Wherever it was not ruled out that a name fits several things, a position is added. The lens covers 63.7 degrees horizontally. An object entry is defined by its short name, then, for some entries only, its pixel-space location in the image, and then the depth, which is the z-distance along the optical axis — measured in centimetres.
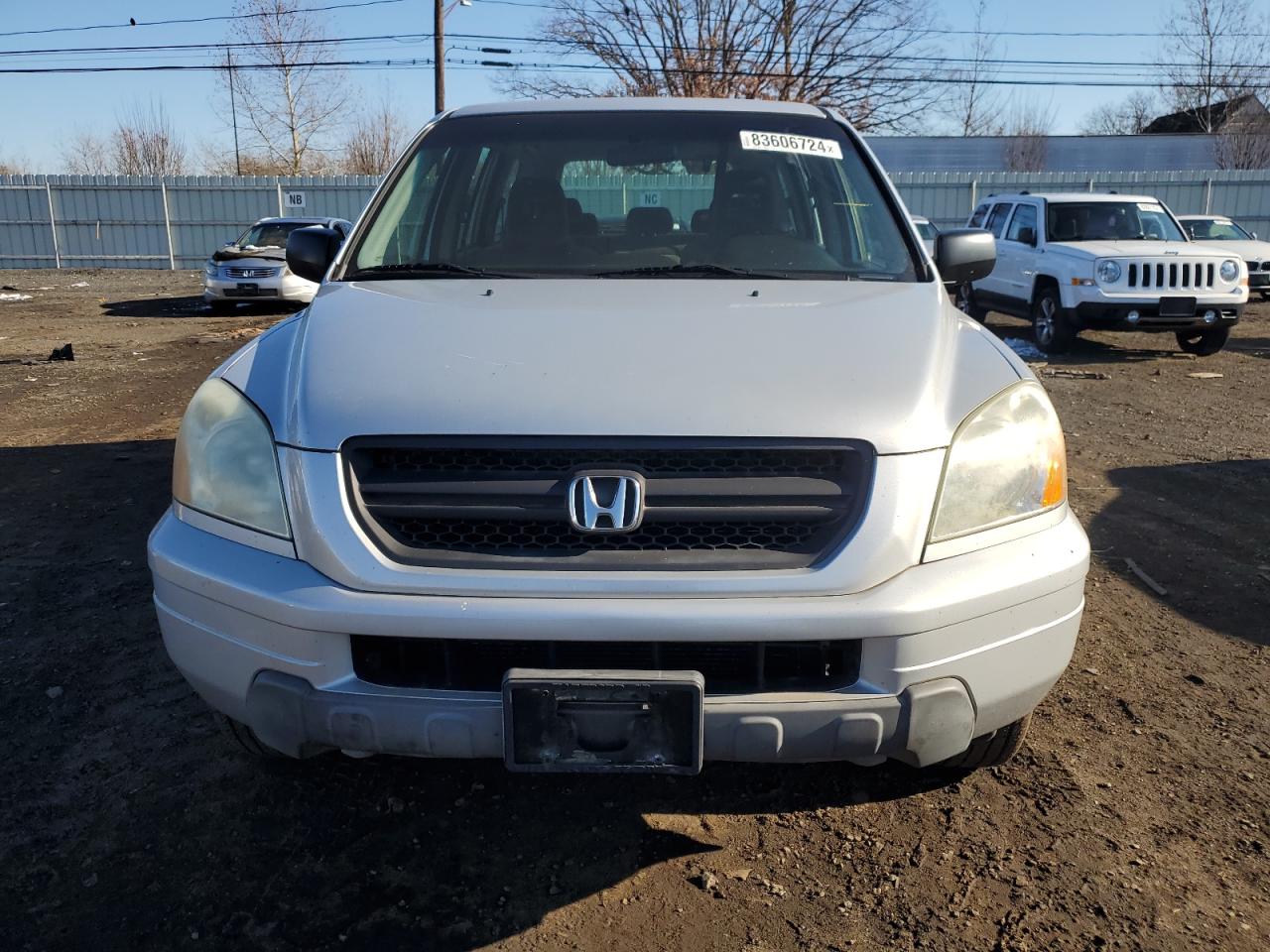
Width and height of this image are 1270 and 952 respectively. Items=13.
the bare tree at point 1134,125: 5156
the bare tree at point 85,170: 4753
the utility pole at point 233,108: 3738
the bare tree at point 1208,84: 3625
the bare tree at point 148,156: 4478
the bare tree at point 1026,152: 4322
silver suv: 199
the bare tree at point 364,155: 4495
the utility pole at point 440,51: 2856
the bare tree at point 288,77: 3800
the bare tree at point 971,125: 4649
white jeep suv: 1066
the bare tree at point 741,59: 3303
